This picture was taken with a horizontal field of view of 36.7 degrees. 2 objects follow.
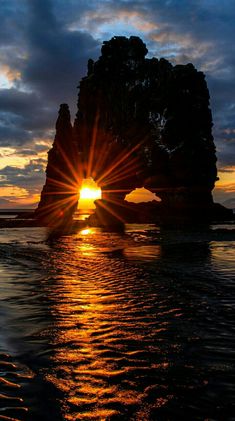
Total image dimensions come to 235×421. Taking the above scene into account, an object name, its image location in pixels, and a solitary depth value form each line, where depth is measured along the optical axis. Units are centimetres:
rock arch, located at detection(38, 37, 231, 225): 7556
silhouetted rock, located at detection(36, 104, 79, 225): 9438
